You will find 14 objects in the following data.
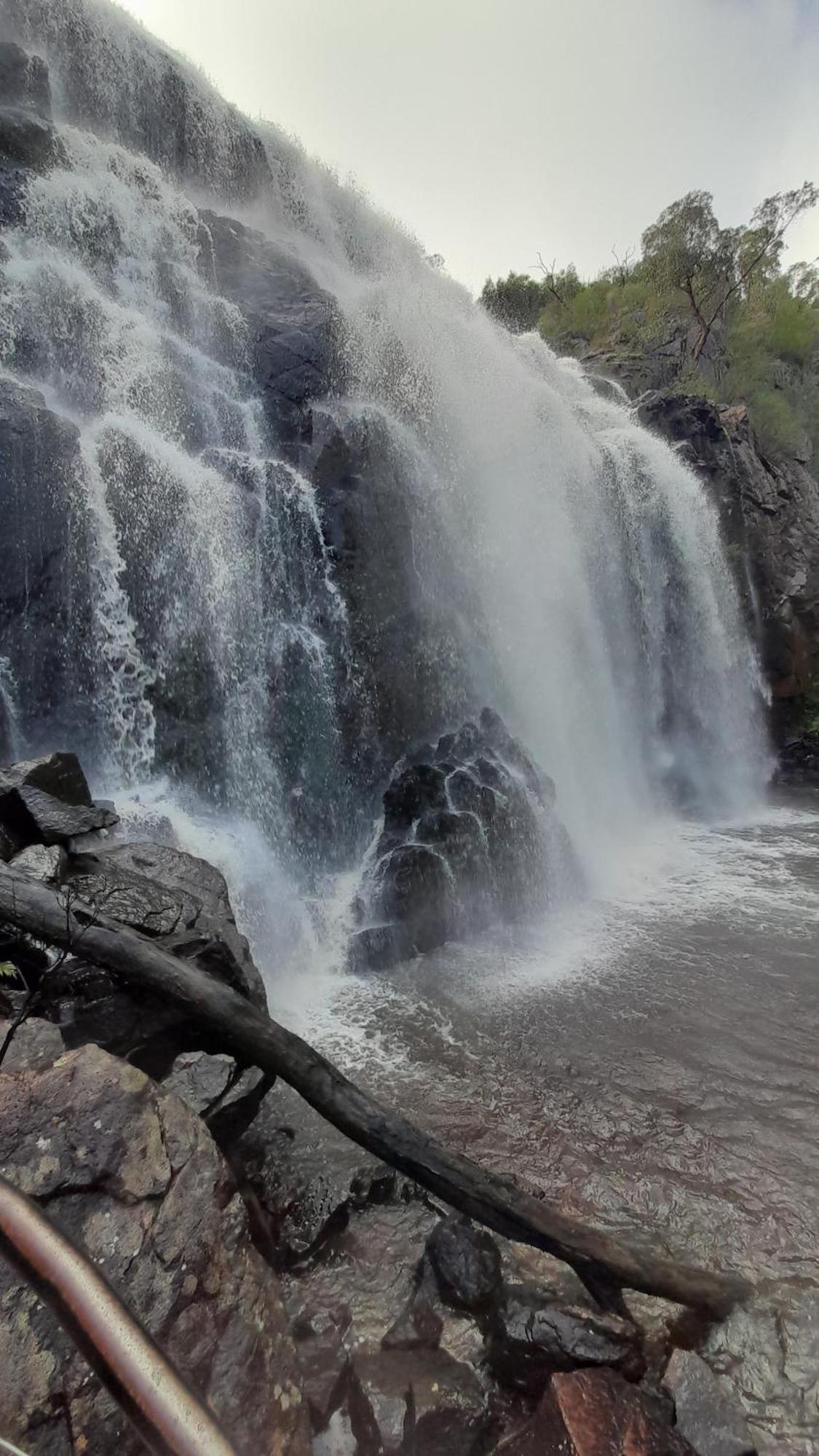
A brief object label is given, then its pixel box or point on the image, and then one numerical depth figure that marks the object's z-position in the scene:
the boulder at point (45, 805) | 5.42
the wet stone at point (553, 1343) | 2.99
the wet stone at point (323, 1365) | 2.84
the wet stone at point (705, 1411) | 2.67
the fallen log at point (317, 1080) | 3.38
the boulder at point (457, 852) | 8.54
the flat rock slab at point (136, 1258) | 2.06
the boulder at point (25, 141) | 12.80
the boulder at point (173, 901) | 4.67
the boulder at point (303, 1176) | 3.79
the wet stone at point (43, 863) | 4.73
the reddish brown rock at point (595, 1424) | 2.56
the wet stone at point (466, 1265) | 3.34
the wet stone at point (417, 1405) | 2.74
